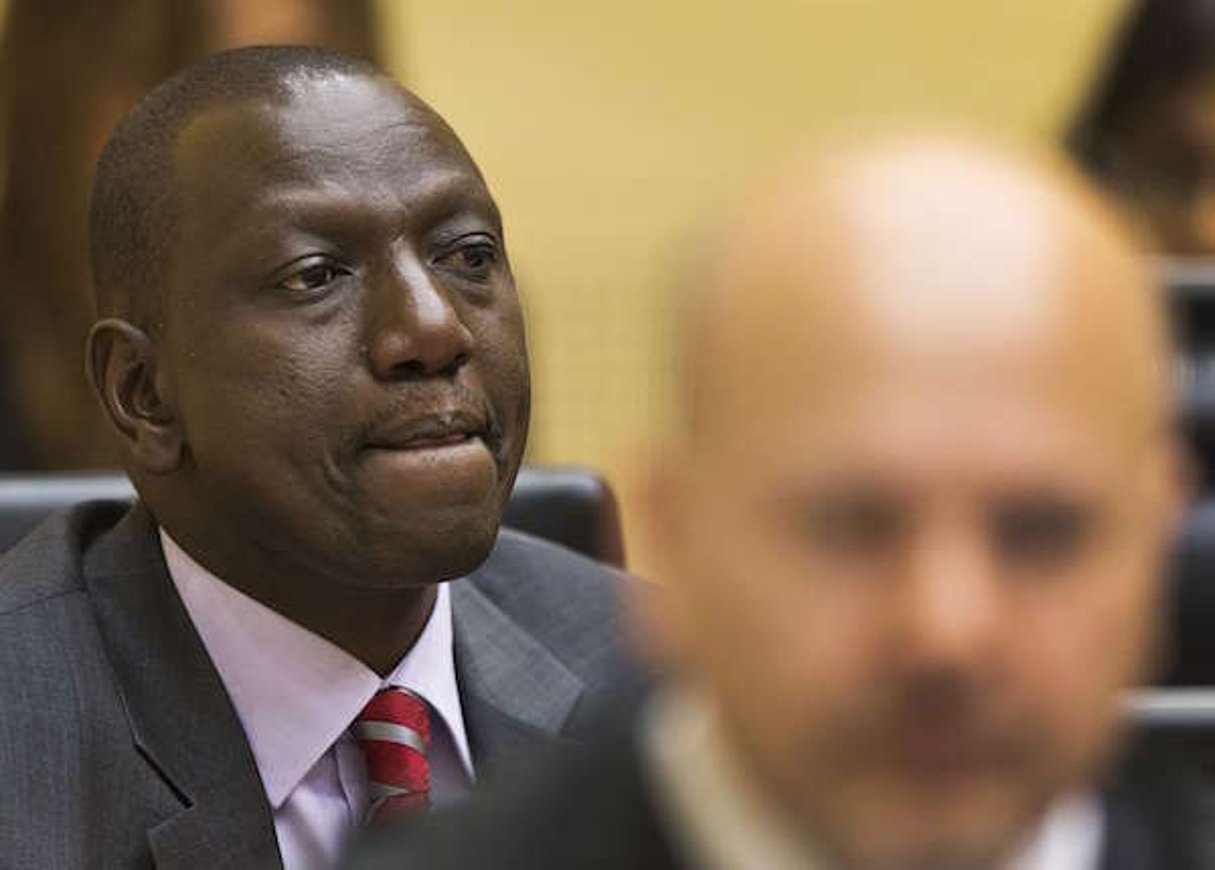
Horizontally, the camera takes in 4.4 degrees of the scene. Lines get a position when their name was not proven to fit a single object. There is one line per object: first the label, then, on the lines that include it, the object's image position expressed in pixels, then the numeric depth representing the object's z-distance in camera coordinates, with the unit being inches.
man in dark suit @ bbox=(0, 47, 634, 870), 226.1
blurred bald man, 172.2
